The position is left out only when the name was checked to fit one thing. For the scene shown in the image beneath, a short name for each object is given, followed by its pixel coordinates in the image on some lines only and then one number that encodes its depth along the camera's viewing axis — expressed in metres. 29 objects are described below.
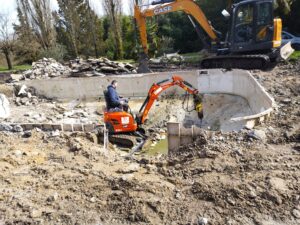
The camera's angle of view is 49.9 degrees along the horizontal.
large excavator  10.84
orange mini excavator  8.20
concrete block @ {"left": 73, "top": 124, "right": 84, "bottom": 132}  7.75
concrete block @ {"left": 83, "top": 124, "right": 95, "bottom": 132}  7.79
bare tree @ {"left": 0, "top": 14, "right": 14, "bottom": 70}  23.33
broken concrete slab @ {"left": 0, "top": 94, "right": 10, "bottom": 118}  10.71
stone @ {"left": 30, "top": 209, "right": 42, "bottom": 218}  4.18
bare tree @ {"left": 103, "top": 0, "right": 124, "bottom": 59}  24.70
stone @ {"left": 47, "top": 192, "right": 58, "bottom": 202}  4.54
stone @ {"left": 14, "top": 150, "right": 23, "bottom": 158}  6.25
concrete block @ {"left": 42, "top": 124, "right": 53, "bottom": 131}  7.69
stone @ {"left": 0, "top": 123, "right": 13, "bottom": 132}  7.78
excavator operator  8.08
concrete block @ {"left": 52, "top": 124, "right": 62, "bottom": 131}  7.63
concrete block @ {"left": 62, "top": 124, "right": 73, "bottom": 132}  7.67
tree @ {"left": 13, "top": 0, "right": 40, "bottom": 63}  23.91
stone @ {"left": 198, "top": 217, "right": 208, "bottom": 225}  3.74
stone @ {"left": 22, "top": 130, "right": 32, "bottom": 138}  7.33
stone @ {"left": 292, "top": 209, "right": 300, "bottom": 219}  3.71
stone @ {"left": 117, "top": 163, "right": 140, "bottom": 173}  5.30
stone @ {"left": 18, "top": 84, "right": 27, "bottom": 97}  13.39
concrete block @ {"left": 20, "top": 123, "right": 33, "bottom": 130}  7.82
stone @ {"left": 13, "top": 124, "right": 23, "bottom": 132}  7.72
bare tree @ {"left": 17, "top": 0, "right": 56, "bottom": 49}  24.27
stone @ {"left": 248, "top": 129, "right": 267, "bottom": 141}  5.62
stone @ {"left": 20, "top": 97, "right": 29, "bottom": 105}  12.65
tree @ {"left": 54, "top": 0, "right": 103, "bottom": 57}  25.33
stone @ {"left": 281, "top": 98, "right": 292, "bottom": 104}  7.49
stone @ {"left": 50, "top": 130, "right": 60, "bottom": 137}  7.14
